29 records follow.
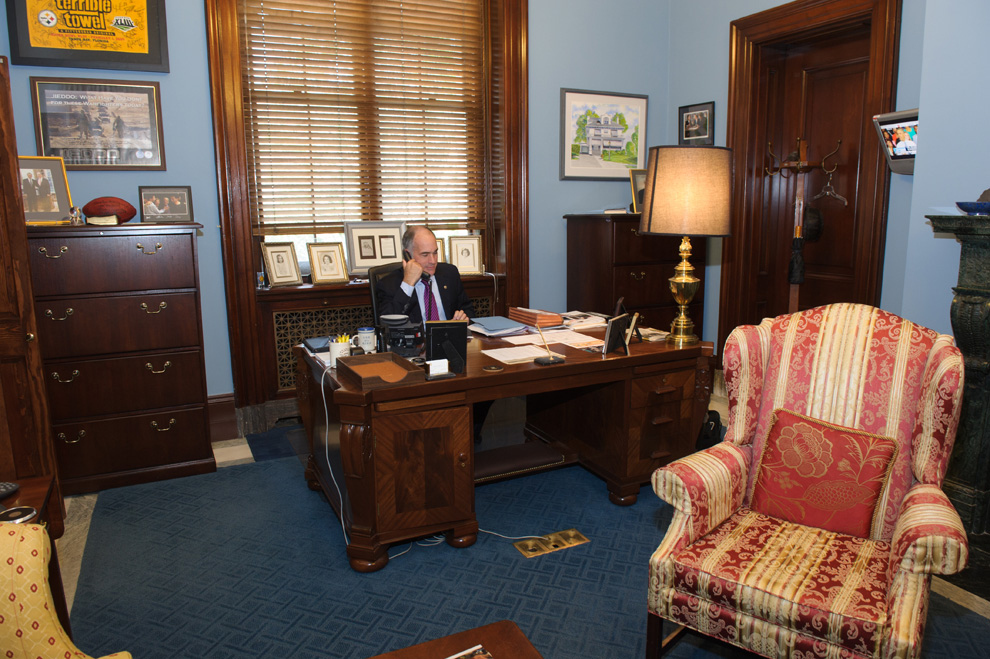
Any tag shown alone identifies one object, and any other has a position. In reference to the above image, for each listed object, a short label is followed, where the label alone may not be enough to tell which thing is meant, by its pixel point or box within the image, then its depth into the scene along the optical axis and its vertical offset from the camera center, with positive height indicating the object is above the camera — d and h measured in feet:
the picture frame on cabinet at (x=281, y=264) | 13.69 -0.91
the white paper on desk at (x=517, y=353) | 9.08 -1.86
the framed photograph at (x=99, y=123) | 11.74 +1.72
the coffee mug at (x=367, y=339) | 9.21 -1.64
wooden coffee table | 4.72 -3.01
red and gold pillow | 6.44 -2.51
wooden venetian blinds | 13.67 +2.27
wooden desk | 8.07 -2.85
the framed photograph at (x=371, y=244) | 14.53 -0.54
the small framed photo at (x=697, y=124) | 15.74 +2.18
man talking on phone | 11.68 -1.15
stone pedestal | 8.44 -1.93
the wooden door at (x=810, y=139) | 12.36 +1.60
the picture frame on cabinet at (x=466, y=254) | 15.44 -0.82
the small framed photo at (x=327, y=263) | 14.02 -0.93
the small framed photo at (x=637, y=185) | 16.19 +0.76
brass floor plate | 8.81 -4.28
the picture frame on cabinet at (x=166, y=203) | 12.46 +0.30
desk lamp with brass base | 9.08 +0.35
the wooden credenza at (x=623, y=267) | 14.69 -1.11
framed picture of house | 15.92 +1.98
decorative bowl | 8.22 +0.09
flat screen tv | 10.98 +1.29
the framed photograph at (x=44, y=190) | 10.95 +0.49
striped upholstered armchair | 5.37 -2.60
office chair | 11.73 -1.01
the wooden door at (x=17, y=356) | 8.90 -1.86
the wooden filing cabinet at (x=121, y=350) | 10.48 -2.09
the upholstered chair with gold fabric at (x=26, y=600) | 3.99 -2.24
